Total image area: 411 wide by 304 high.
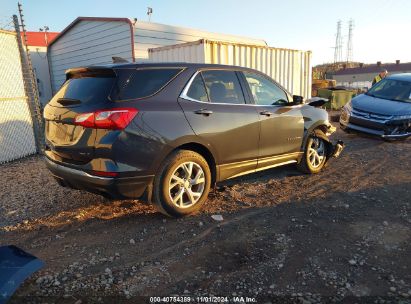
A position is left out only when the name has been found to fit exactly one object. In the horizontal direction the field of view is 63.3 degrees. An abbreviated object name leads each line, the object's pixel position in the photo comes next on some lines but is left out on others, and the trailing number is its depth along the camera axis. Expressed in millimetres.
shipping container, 8648
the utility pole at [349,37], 71500
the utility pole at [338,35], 69638
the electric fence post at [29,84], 7124
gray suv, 3404
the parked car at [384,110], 8234
